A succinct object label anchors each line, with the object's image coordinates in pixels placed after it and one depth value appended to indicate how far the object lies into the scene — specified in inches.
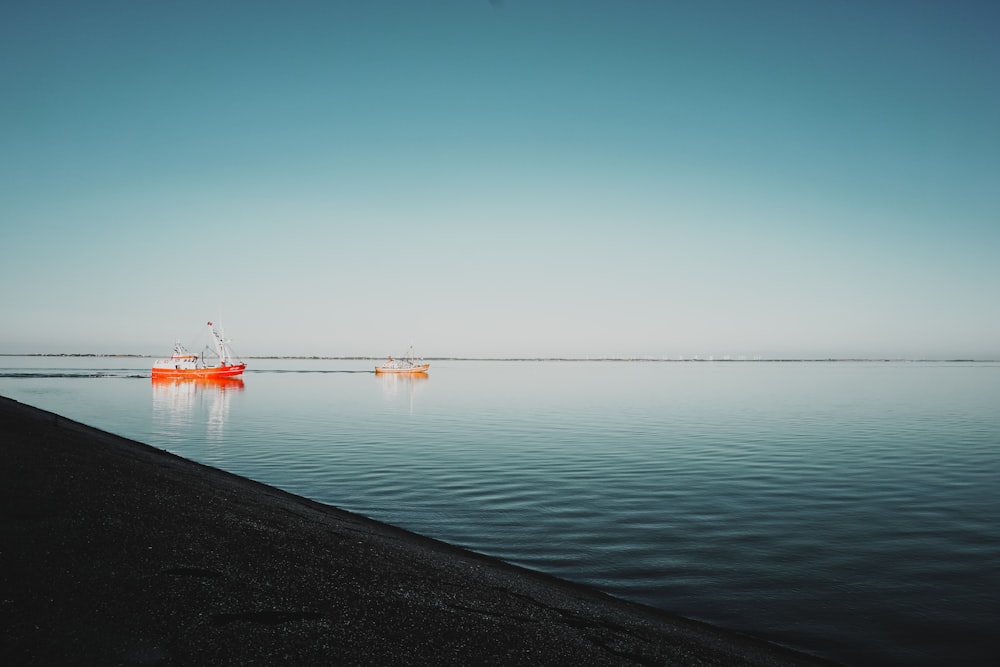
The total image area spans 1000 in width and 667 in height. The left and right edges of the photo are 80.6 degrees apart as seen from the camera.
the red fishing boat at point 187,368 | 5108.3
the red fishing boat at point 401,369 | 5994.1
